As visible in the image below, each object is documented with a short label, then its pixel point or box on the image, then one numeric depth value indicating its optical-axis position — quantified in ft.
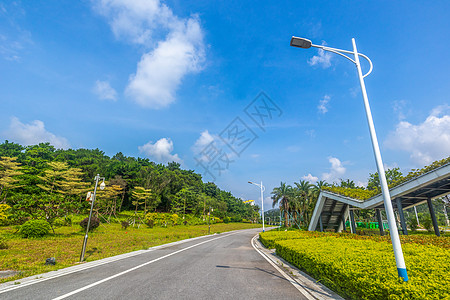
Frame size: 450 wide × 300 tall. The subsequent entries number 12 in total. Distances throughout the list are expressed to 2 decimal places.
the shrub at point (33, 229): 61.26
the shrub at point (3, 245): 44.62
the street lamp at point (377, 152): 15.81
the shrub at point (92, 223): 78.41
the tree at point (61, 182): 161.91
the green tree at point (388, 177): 161.11
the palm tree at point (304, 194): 156.85
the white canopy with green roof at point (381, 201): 49.79
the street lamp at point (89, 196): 34.90
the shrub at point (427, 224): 109.63
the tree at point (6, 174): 139.23
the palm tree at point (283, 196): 159.46
